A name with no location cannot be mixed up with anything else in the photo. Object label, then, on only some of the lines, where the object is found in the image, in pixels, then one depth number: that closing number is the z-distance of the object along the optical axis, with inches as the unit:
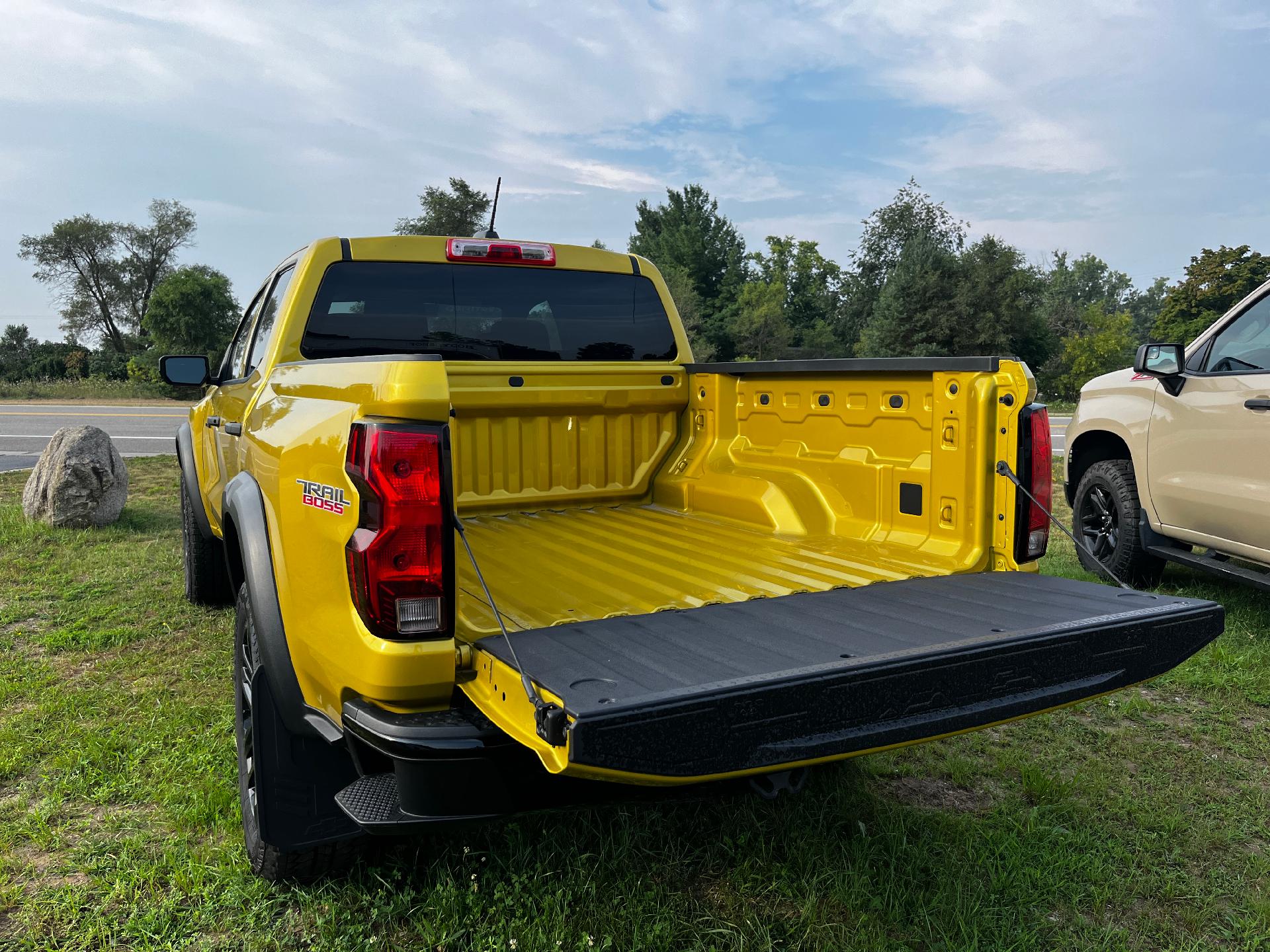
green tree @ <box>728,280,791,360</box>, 2112.5
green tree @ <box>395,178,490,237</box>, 2204.7
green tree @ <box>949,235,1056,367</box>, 1727.4
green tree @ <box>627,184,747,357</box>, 2474.2
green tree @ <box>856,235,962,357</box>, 1779.0
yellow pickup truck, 77.7
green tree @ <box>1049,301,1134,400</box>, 1721.2
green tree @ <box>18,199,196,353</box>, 2209.6
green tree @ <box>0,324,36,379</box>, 1886.1
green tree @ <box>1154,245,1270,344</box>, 1582.2
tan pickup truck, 183.3
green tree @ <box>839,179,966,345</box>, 2453.2
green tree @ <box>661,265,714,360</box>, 1947.6
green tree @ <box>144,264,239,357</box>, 1793.8
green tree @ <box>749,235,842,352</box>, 2586.1
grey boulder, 315.3
